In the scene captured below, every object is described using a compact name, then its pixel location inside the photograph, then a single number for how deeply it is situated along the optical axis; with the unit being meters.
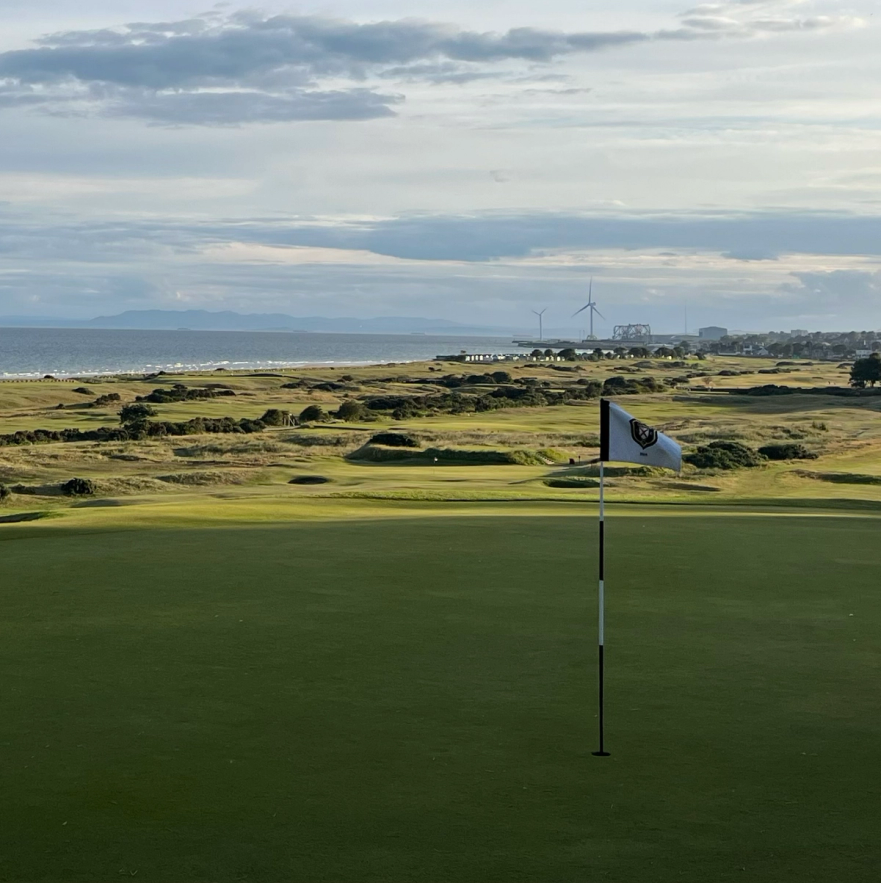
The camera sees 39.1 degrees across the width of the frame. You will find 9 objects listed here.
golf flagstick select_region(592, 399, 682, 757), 9.63
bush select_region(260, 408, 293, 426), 59.28
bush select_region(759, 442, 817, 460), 45.31
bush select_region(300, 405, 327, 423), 61.97
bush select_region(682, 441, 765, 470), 41.12
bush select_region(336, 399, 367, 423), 62.84
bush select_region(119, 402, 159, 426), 57.01
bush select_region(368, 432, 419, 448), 45.77
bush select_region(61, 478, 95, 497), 31.40
